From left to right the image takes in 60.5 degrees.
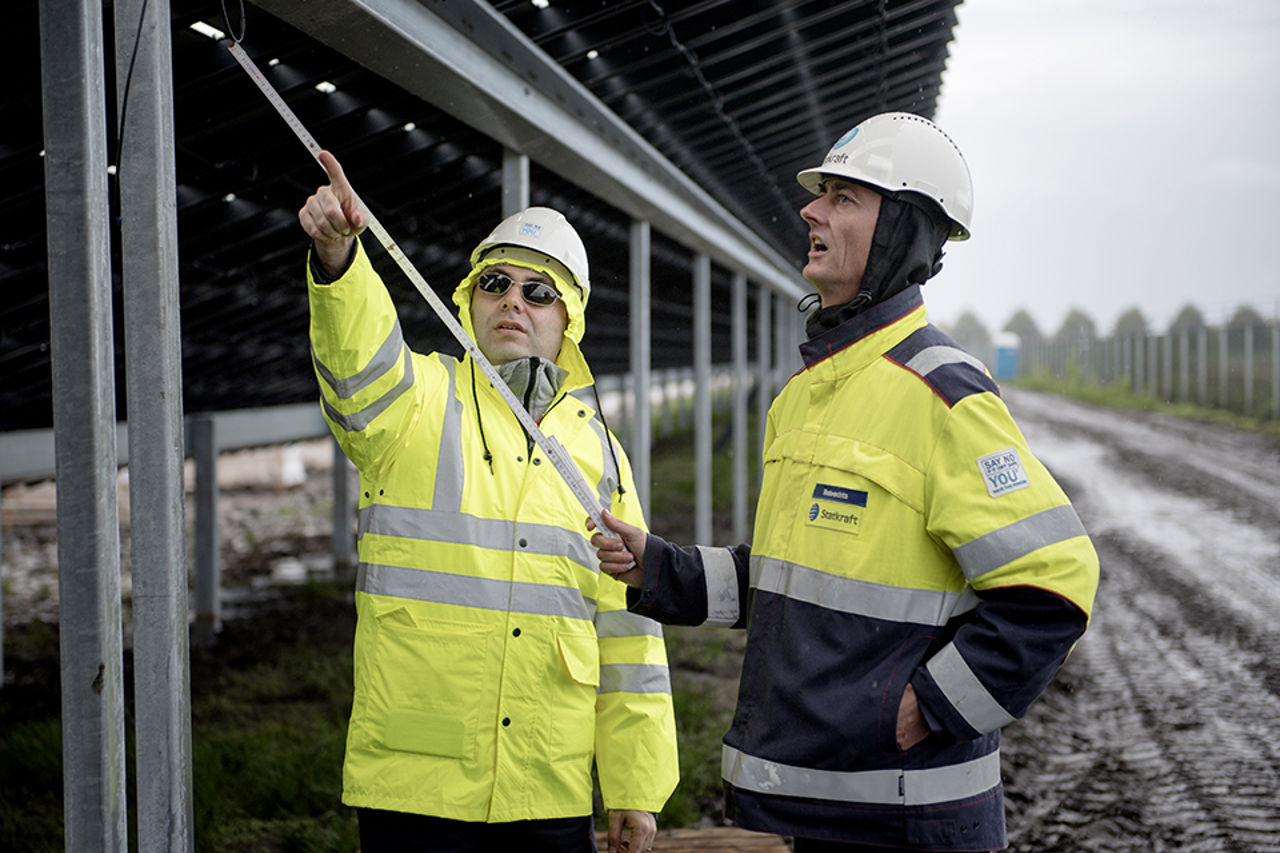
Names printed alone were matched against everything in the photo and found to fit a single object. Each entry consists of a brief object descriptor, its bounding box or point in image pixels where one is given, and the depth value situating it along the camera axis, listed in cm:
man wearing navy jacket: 177
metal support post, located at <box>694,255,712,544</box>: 758
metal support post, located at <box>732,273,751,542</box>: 912
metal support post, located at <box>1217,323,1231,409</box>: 2461
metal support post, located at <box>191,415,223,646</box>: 850
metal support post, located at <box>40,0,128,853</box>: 196
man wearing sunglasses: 208
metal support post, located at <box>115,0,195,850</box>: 208
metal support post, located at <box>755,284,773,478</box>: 1056
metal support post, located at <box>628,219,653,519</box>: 576
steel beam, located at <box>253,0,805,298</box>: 274
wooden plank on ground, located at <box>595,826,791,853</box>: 351
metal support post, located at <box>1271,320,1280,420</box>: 2191
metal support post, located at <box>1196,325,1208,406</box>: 2606
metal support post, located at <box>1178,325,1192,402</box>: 2723
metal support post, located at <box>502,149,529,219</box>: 397
